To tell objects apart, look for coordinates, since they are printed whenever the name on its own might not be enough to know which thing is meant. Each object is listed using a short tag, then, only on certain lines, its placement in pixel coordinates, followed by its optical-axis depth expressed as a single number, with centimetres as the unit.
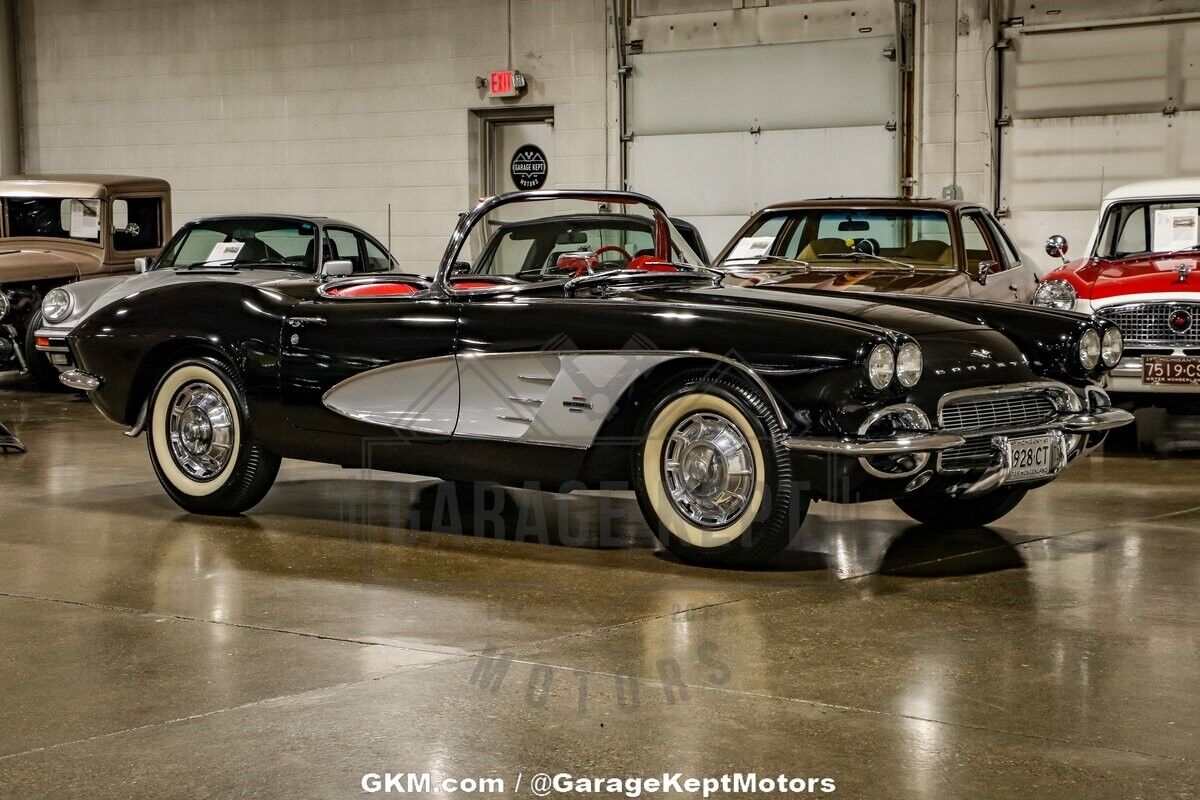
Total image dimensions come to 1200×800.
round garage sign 1772
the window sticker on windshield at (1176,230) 971
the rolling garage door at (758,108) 1565
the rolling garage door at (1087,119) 1427
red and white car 896
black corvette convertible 527
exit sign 1739
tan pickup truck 1290
